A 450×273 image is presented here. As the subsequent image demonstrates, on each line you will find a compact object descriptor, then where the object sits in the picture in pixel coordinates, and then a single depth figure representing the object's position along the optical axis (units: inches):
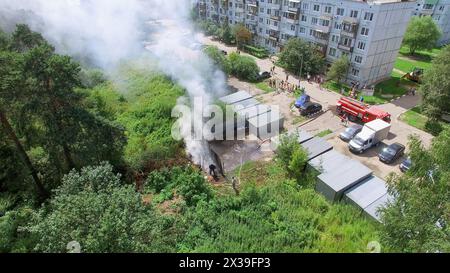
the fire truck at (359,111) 1167.9
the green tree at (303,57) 1609.3
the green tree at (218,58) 1496.1
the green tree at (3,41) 954.7
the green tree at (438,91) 1110.1
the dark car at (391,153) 975.6
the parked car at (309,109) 1272.1
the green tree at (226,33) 2202.3
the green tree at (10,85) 641.6
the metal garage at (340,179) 773.9
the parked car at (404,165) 917.2
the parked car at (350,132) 1091.5
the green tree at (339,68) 1459.2
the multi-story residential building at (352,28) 1398.9
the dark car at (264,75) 1643.7
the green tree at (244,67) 1616.6
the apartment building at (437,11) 2279.8
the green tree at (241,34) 2034.9
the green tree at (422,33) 1991.9
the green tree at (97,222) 427.2
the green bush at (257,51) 1994.3
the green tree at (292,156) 839.1
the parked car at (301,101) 1299.8
